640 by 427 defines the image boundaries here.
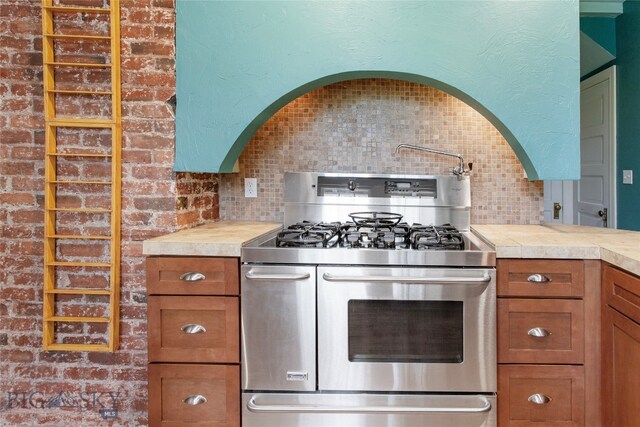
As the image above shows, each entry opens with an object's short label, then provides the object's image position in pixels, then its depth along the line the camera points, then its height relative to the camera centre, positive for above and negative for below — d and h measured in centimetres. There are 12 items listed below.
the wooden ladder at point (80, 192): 212 +7
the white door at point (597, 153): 381 +45
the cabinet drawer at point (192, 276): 186 -28
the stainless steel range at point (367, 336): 181 -52
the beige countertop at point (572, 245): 164 -16
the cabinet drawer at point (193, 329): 186 -50
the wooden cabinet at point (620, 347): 152 -50
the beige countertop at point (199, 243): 185 -15
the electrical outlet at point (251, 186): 263 +11
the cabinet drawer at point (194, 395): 187 -77
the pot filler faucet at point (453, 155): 249 +27
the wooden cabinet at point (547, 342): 178 -53
